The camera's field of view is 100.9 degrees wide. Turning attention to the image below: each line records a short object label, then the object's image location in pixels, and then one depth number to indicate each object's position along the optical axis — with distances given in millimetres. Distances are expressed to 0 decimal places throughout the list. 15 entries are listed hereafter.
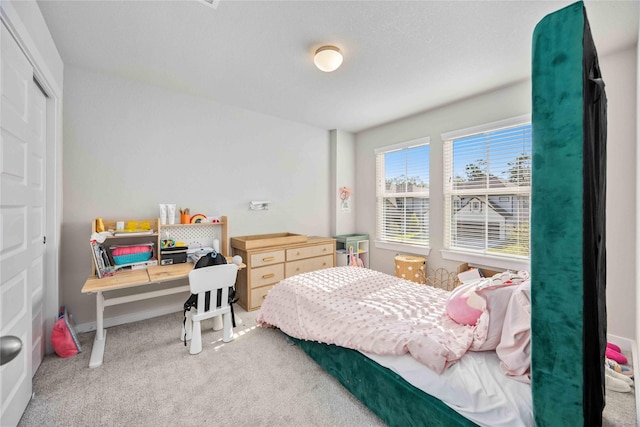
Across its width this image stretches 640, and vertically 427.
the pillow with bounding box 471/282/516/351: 1404
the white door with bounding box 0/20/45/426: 1320
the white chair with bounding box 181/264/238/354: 2221
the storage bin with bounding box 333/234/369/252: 4387
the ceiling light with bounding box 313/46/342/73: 2238
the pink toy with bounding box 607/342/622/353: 2232
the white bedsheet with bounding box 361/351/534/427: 1119
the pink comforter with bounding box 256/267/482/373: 1488
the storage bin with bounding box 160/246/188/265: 2797
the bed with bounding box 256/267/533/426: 1207
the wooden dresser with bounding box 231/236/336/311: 3238
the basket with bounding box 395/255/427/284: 3680
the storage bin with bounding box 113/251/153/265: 2555
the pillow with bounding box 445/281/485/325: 1641
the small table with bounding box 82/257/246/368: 2141
